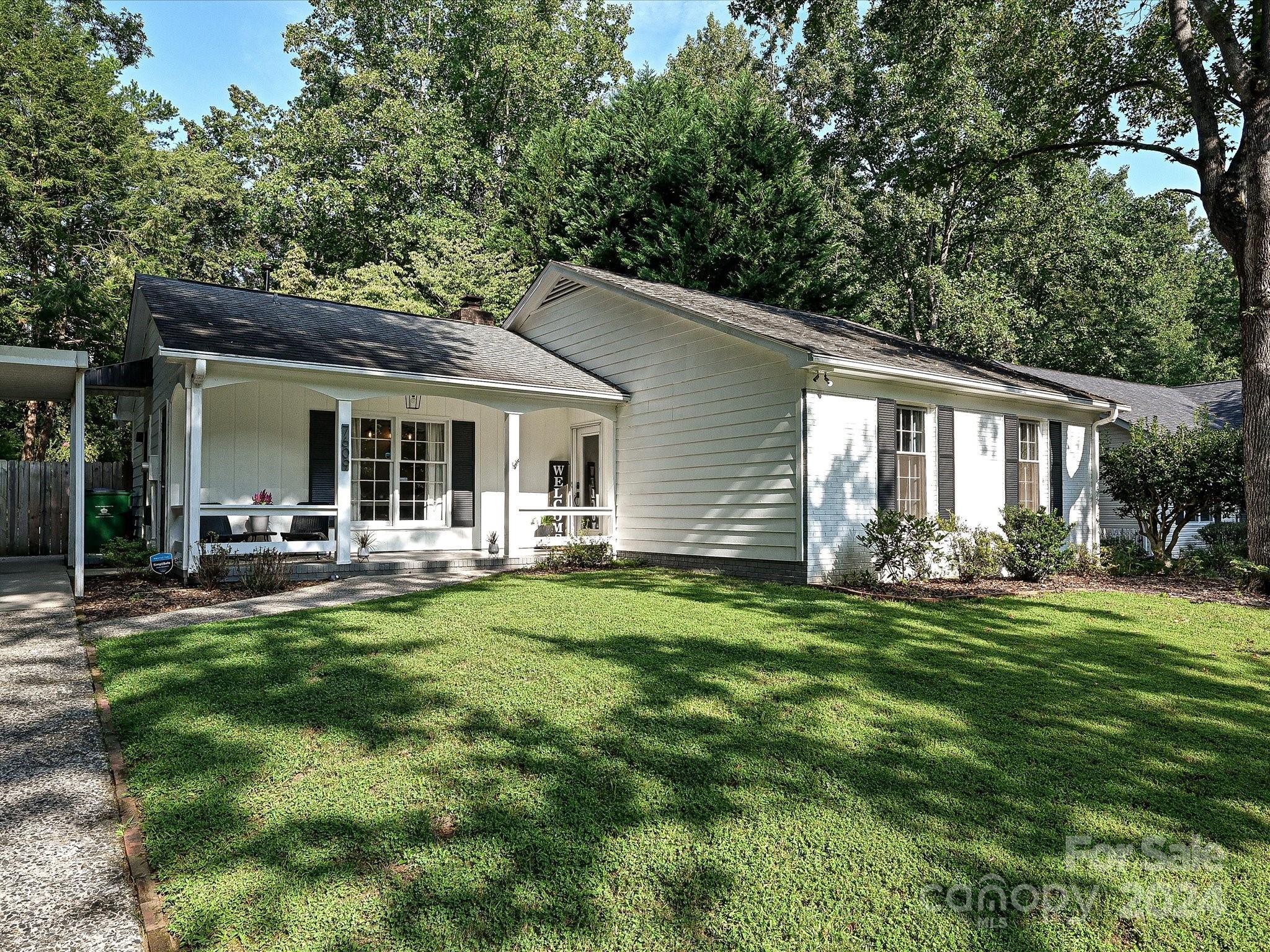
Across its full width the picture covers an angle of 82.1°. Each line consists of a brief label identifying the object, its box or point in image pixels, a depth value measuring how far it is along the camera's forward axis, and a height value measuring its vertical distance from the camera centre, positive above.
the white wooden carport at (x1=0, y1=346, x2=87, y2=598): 7.44 +1.37
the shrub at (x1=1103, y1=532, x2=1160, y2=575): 12.23 -1.20
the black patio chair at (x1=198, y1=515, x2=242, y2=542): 10.04 -0.46
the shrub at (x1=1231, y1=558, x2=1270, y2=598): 9.55 -1.13
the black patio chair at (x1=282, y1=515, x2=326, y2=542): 11.08 -0.54
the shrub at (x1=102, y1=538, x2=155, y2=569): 10.13 -0.83
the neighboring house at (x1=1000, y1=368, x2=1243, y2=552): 16.98 +2.36
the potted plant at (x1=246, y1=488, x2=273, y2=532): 10.45 -0.37
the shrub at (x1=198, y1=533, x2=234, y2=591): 8.65 -0.86
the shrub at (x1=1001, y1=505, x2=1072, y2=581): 10.73 -0.78
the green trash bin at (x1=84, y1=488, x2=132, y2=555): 12.98 -0.39
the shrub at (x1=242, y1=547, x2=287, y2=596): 8.59 -0.95
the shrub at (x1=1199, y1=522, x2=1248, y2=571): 11.80 -0.94
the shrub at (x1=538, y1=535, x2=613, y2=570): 11.27 -0.99
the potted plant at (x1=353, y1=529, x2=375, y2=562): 11.27 -0.75
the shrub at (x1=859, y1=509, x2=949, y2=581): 9.77 -0.66
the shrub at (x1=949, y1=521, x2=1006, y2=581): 10.97 -0.94
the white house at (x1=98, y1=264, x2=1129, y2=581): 9.65 +1.02
